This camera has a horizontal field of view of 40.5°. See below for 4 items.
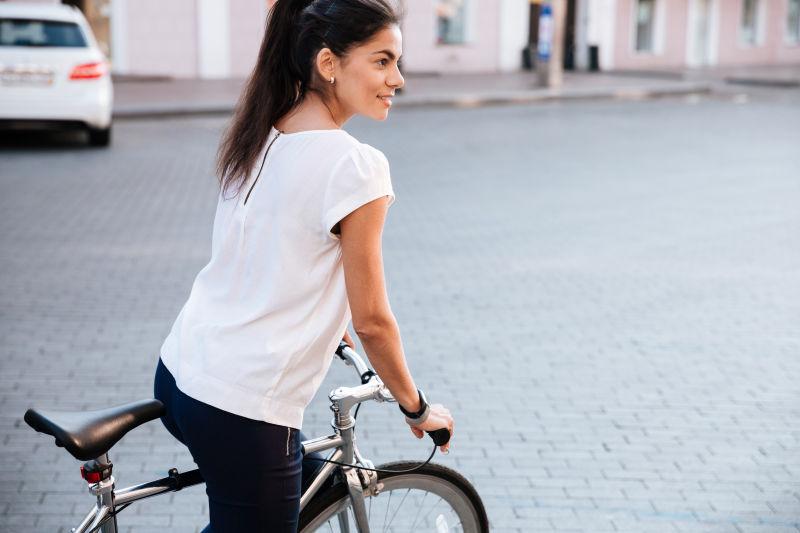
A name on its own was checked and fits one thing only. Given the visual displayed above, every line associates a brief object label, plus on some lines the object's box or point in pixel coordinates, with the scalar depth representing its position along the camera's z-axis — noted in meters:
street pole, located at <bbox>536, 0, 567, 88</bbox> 23.72
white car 13.16
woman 2.12
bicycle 2.24
